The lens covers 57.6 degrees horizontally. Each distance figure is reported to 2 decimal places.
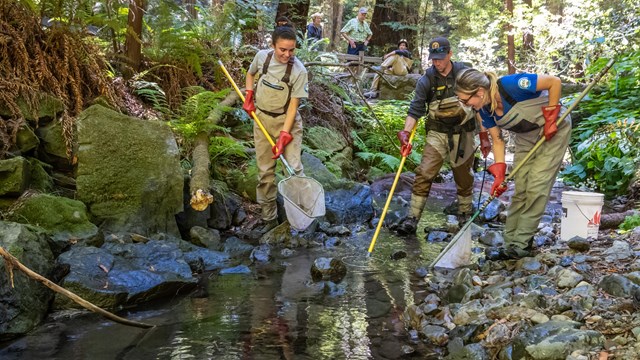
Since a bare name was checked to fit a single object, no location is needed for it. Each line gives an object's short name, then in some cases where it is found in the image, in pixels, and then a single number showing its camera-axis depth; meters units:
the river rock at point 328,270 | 5.36
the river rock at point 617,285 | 3.97
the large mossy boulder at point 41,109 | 6.32
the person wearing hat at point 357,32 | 17.36
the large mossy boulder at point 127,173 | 6.12
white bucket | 5.62
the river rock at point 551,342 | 3.25
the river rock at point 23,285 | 3.92
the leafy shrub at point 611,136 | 8.57
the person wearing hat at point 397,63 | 16.19
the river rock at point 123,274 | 4.43
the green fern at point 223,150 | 8.16
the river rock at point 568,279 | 4.38
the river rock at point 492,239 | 6.67
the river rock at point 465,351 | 3.55
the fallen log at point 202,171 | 6.63
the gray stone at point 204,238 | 6.50
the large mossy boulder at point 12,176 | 5.64
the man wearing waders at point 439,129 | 6.61
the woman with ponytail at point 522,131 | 4.90
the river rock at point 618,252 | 4.96
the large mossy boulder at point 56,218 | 5.30
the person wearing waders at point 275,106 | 6.56
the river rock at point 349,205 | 8.01
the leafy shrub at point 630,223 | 6.37
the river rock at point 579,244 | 5.43
